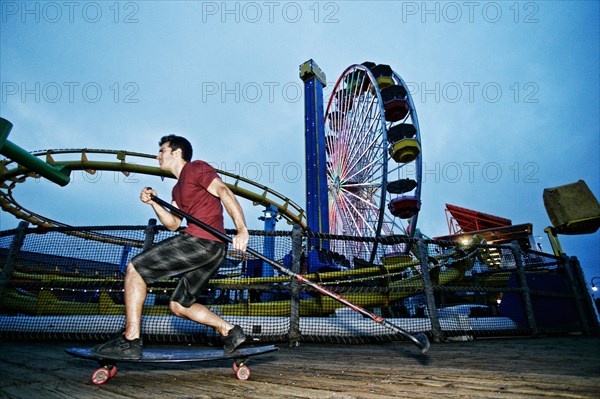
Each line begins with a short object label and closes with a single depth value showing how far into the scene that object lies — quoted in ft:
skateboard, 6.29
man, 6.81
